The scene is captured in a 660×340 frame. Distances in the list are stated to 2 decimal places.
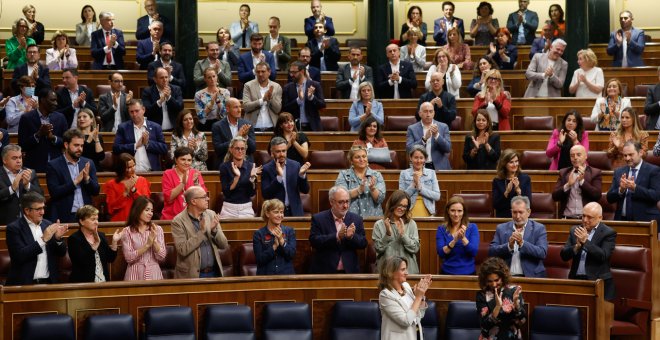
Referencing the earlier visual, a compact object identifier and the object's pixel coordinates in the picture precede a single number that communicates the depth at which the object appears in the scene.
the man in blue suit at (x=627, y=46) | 12.98
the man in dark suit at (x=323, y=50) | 12.84
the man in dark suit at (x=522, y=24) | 14.27
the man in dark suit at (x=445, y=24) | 14.16
